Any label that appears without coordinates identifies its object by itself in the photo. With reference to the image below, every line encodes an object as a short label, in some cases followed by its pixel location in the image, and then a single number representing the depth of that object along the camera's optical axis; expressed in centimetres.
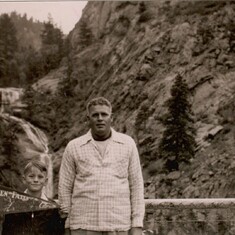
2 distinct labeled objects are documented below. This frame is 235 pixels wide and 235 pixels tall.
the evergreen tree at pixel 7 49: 4270
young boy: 382
